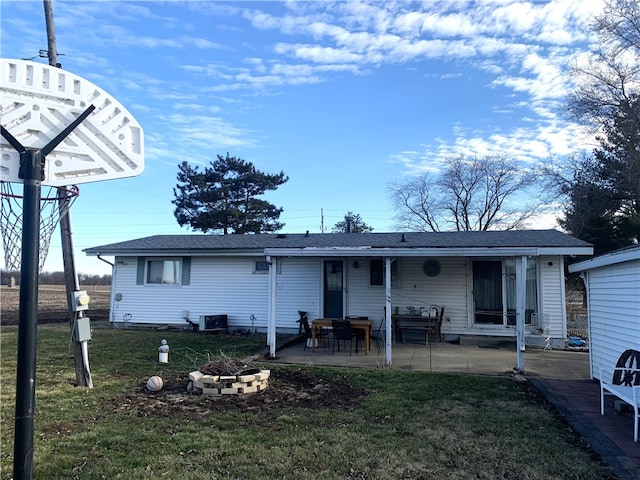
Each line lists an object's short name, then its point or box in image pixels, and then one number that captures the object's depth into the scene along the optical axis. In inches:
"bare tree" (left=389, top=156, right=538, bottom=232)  1141.1
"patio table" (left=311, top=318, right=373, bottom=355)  354.9
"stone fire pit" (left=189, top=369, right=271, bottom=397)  222.1
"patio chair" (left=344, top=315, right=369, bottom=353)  370.6
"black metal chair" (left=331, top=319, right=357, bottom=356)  350.0
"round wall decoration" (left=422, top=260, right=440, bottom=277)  450.6
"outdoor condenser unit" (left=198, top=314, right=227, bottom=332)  481.7
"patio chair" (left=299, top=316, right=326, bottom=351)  388.8
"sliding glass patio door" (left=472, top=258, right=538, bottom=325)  429.1
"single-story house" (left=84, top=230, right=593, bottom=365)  426.0
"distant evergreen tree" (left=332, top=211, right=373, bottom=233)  1489.9
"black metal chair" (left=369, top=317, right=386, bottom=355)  429.4
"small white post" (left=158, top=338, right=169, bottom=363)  305.1
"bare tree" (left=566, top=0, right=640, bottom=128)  644.1
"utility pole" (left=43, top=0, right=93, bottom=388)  238.7
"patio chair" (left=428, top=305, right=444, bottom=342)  433.4
